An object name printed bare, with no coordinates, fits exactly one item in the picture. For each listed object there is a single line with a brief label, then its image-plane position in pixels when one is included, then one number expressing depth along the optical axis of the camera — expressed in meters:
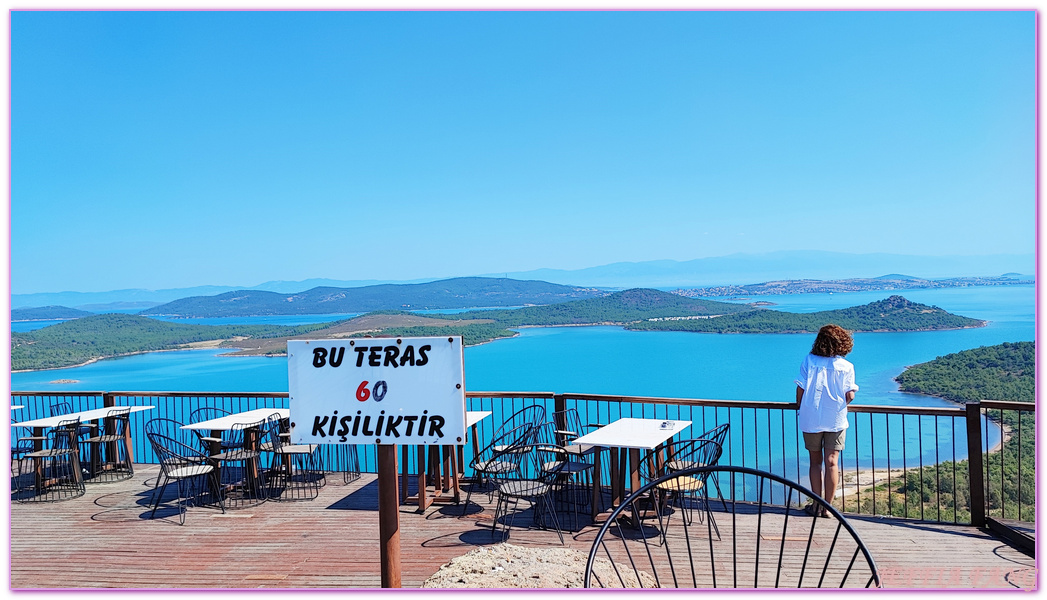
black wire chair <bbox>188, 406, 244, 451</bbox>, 6.89
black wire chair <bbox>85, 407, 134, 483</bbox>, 8.15
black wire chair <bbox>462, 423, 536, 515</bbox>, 5.86
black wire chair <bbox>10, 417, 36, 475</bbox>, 7.82
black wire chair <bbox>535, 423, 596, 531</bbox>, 5.84
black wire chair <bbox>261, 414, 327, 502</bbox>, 7.02
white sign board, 2.61
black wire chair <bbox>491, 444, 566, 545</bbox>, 5.31
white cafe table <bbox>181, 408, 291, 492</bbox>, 7.01
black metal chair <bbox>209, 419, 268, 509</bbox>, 6.82
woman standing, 5.41
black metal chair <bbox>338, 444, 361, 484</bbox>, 7.48
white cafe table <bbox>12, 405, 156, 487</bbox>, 7.68
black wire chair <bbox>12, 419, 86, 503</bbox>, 7.24
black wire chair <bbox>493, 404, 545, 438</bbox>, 6.84
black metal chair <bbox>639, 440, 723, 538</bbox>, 5.40
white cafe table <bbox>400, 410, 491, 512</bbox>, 6.18
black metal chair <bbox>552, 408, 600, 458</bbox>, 7.27
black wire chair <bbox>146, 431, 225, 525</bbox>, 6.37
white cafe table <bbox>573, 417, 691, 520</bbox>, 5.52
